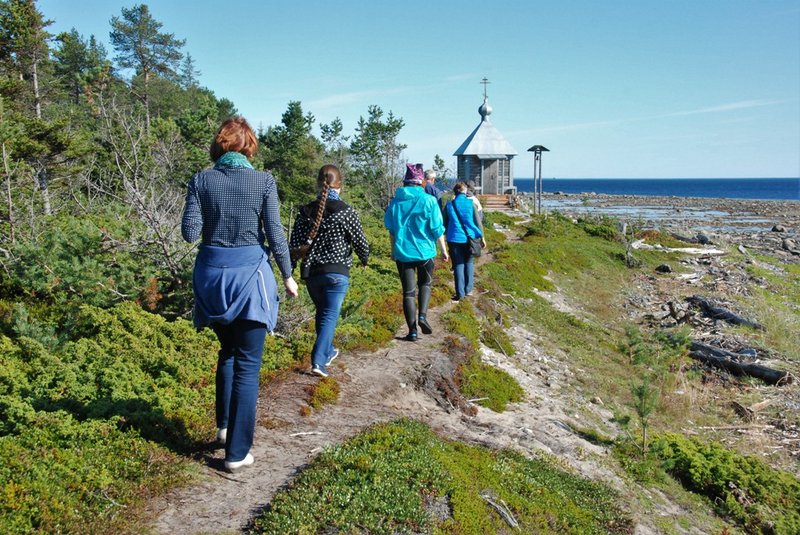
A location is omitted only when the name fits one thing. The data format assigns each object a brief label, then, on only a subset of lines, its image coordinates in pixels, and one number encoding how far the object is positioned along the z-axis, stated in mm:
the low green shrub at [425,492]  3555
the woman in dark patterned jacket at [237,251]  3652
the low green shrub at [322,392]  5465
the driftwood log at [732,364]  10727
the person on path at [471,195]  9295
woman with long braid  5508
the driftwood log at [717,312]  14453
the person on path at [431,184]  8719
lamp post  30047
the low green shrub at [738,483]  5863
